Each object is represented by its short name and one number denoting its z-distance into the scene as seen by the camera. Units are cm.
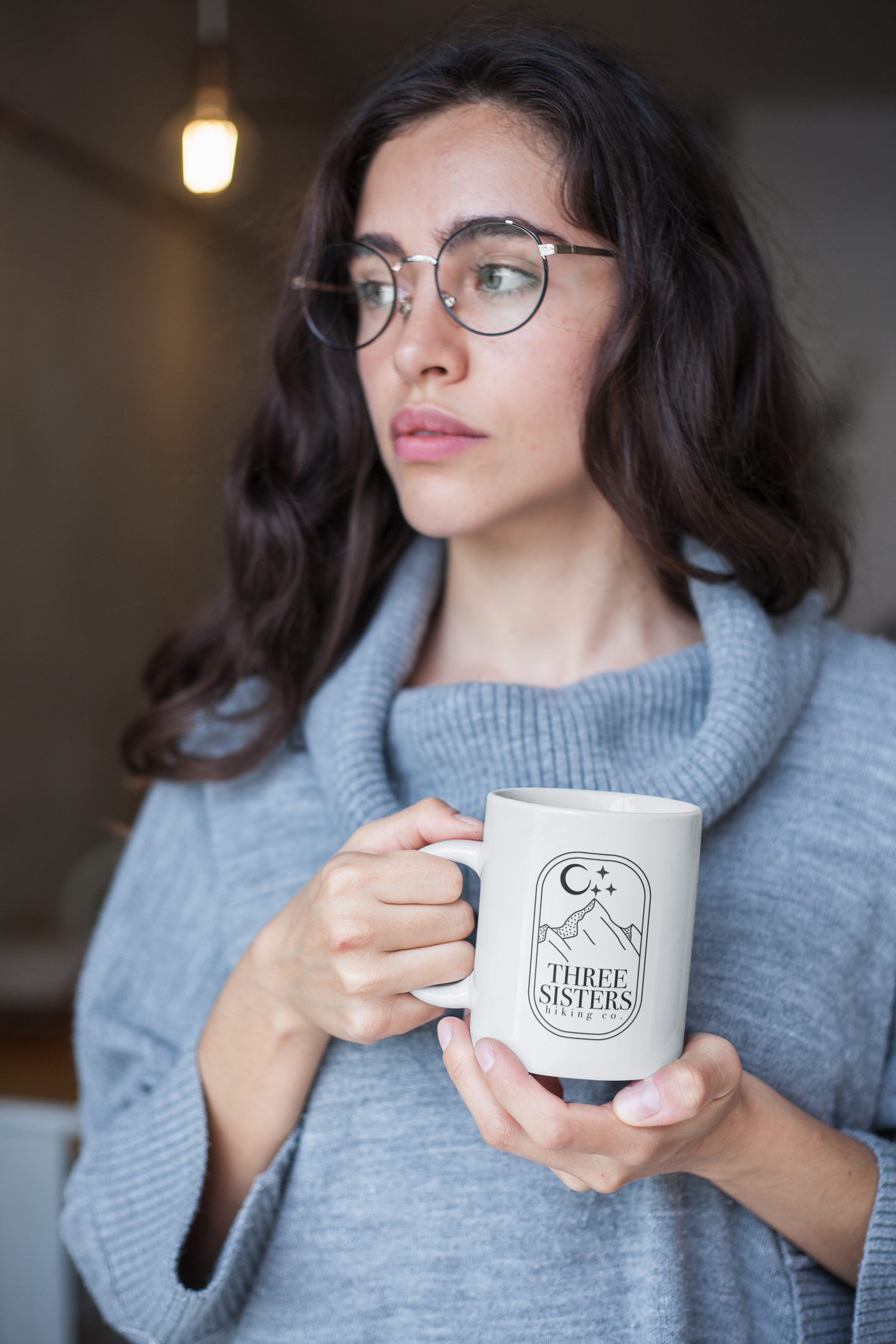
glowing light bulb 203
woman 87
